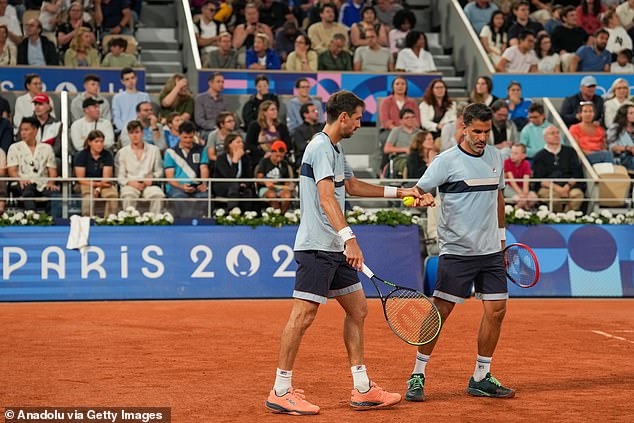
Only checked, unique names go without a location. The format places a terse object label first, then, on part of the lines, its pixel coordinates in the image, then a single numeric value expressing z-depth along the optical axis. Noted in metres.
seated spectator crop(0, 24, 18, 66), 20.30
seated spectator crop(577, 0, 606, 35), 24.12
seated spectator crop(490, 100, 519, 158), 18.61
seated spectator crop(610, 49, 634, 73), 22.50
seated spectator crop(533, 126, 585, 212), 17.80
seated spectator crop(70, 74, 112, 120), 18.31
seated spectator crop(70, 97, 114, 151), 17.69
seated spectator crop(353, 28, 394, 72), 21.42
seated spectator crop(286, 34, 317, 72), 20.86
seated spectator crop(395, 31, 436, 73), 21.50
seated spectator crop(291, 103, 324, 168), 18.27
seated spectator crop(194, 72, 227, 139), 18.94
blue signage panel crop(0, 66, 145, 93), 20.14
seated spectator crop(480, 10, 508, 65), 22.77
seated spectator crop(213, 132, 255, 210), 17.02
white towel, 16.20
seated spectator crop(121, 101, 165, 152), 18.06
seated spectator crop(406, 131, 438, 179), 17.33
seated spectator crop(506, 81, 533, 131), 20.03
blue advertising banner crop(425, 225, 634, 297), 17.19
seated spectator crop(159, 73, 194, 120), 18.66
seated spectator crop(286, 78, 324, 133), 19.11
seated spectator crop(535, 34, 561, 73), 22.38
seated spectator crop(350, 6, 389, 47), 22.12
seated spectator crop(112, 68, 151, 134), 18.61
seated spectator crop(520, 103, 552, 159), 18.91
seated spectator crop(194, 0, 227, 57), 21.73
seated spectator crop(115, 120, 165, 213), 16.84
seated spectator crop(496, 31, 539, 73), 22.12
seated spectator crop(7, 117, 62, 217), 16.50
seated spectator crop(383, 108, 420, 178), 18.28
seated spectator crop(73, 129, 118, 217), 16.59
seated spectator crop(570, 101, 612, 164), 19.12
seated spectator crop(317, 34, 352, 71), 21.20
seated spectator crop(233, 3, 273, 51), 21.59
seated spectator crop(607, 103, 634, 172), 19.27
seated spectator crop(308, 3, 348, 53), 21.77
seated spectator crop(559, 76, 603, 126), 19.91
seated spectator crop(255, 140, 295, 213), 17.16
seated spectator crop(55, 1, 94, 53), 20.92
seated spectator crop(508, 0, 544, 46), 23.06
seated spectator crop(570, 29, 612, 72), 22.67
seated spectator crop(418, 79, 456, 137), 19.31
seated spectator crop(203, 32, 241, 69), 20.88
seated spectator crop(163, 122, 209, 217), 16.91
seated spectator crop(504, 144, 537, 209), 17.61
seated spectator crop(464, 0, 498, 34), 23.58
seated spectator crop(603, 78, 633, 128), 20.12
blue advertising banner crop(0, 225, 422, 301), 16.28
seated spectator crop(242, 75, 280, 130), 18.94
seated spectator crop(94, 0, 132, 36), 21.66
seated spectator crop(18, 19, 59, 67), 20.39
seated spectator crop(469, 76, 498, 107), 19.45
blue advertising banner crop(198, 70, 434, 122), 20.44
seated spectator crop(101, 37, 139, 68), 20.61
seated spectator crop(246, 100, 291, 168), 17.97
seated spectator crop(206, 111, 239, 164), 17.72
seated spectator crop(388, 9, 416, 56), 22.75
